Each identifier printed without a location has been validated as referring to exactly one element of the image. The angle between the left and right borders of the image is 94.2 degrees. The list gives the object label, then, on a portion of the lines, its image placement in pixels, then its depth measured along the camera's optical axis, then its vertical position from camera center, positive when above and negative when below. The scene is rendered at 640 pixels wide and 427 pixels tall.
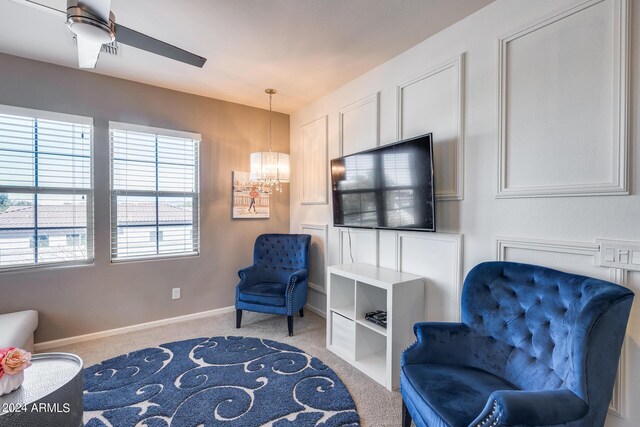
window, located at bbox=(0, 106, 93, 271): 2.64 +0.22
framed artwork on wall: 3.83 +0.17
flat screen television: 2.21 +0.22
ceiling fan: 1.31 +0.90
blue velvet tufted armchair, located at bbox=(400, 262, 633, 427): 1.15 -0.70
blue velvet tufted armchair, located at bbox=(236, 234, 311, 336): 3.07 -0.76
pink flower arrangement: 1.37 -0.71
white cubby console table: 2.20 -0.86
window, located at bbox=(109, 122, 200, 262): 3.15 +0.22
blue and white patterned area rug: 1.84 -1.27
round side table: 1.29 -0.87
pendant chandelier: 3.30 +0.50
